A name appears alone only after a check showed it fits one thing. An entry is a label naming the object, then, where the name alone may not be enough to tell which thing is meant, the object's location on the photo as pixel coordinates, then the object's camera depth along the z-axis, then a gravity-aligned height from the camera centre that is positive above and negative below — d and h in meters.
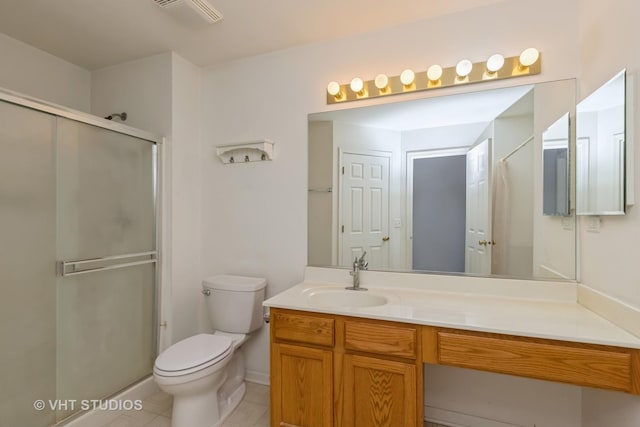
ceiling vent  1.58 +1.12
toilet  1.53 -0.80
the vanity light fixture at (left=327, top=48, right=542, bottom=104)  1.56 +0.78
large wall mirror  1.56 +0.16
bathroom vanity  1.08 -0.55
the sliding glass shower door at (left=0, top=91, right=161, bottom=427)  1.43 -0.28
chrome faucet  1.79 -0.35
